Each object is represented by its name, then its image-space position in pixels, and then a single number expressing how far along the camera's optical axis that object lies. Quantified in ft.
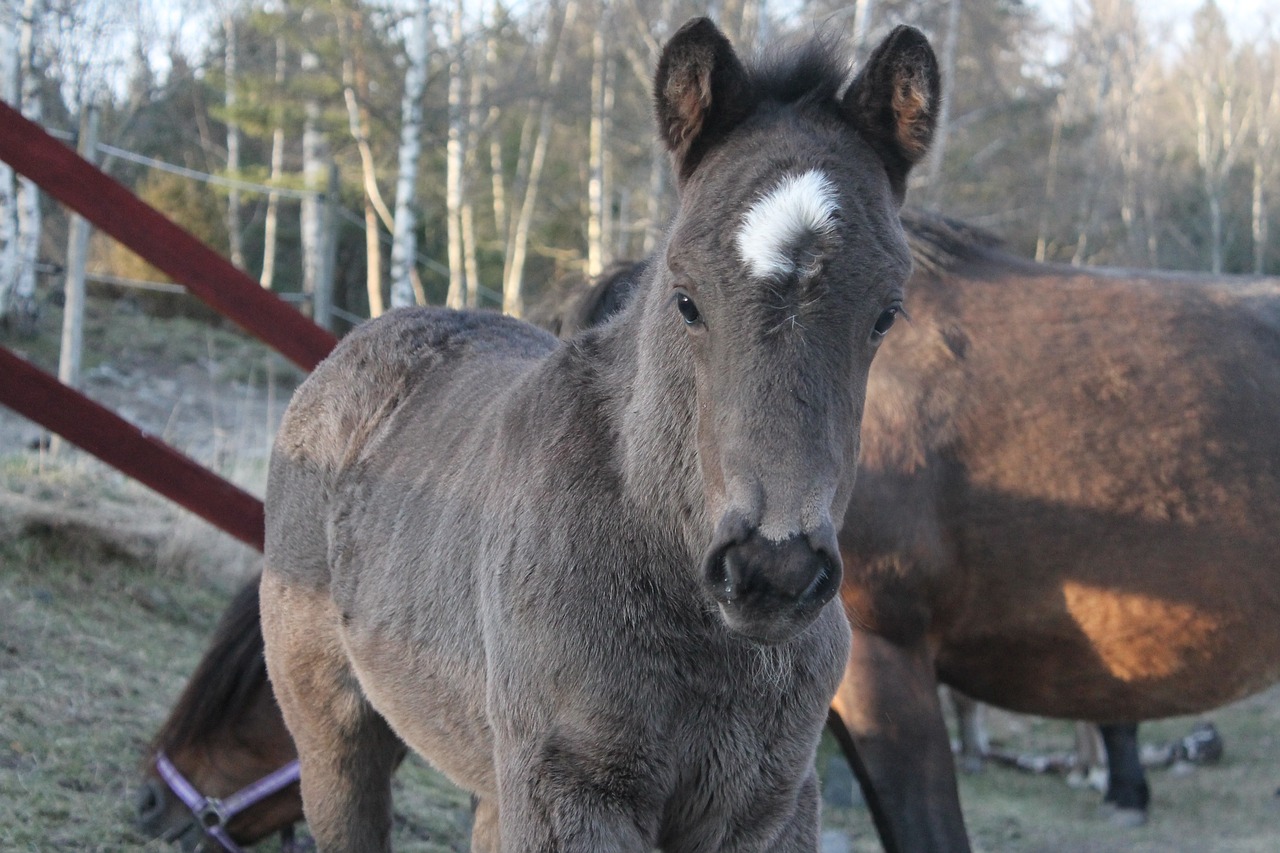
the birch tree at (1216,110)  110.42
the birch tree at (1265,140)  109.19
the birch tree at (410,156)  53.62
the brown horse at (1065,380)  13.55
